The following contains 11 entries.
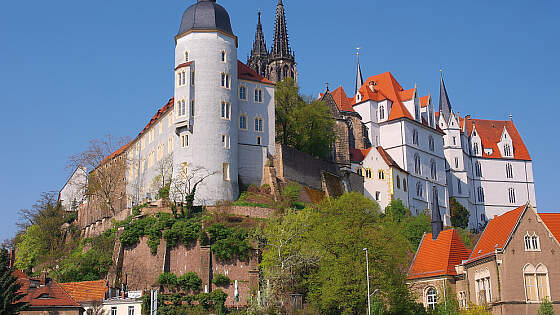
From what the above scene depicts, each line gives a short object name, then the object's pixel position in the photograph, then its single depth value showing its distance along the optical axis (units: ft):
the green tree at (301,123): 288.71
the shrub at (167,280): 210.18
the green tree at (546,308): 165.58
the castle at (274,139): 247.09
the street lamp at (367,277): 158.40
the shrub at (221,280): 211.61
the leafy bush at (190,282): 209.26
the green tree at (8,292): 154.40
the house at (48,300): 187.93
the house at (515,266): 172.86
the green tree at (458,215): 359.87
